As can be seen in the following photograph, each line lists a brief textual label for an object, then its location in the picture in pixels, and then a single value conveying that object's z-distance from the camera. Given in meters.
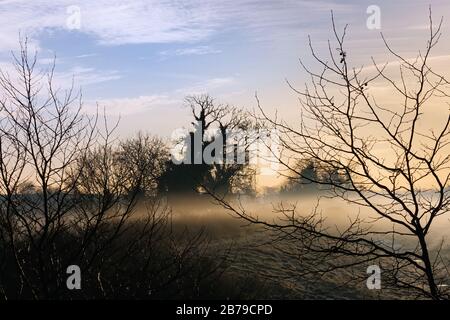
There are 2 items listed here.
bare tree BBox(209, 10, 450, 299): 5.32
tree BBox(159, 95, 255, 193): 39.25
